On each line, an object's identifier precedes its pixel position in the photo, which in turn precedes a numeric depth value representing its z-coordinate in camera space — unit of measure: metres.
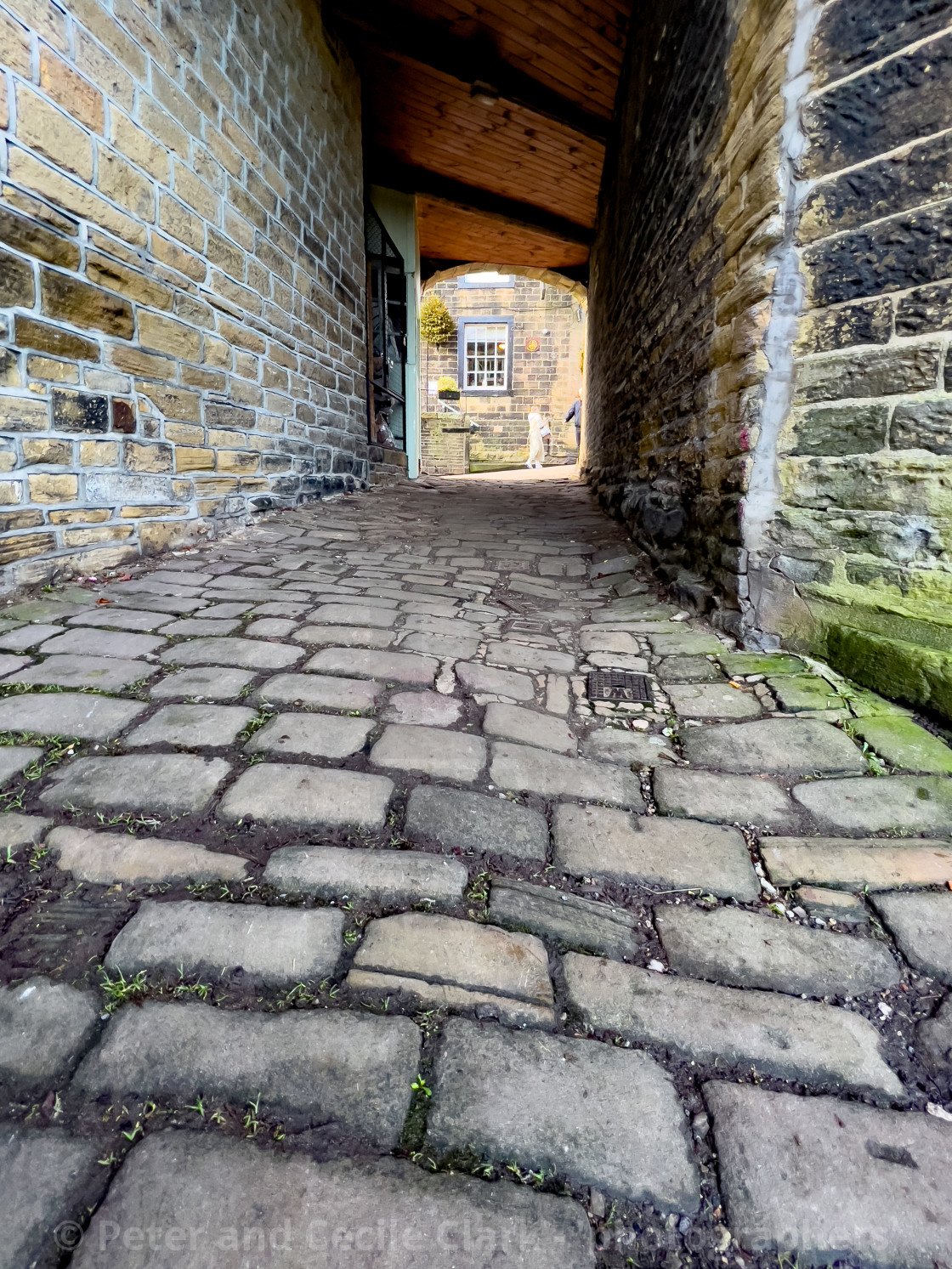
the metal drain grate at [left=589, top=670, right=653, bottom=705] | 1.99
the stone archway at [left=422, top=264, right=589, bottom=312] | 10.03
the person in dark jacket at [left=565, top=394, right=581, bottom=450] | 15.34
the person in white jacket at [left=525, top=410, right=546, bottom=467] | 16.20
